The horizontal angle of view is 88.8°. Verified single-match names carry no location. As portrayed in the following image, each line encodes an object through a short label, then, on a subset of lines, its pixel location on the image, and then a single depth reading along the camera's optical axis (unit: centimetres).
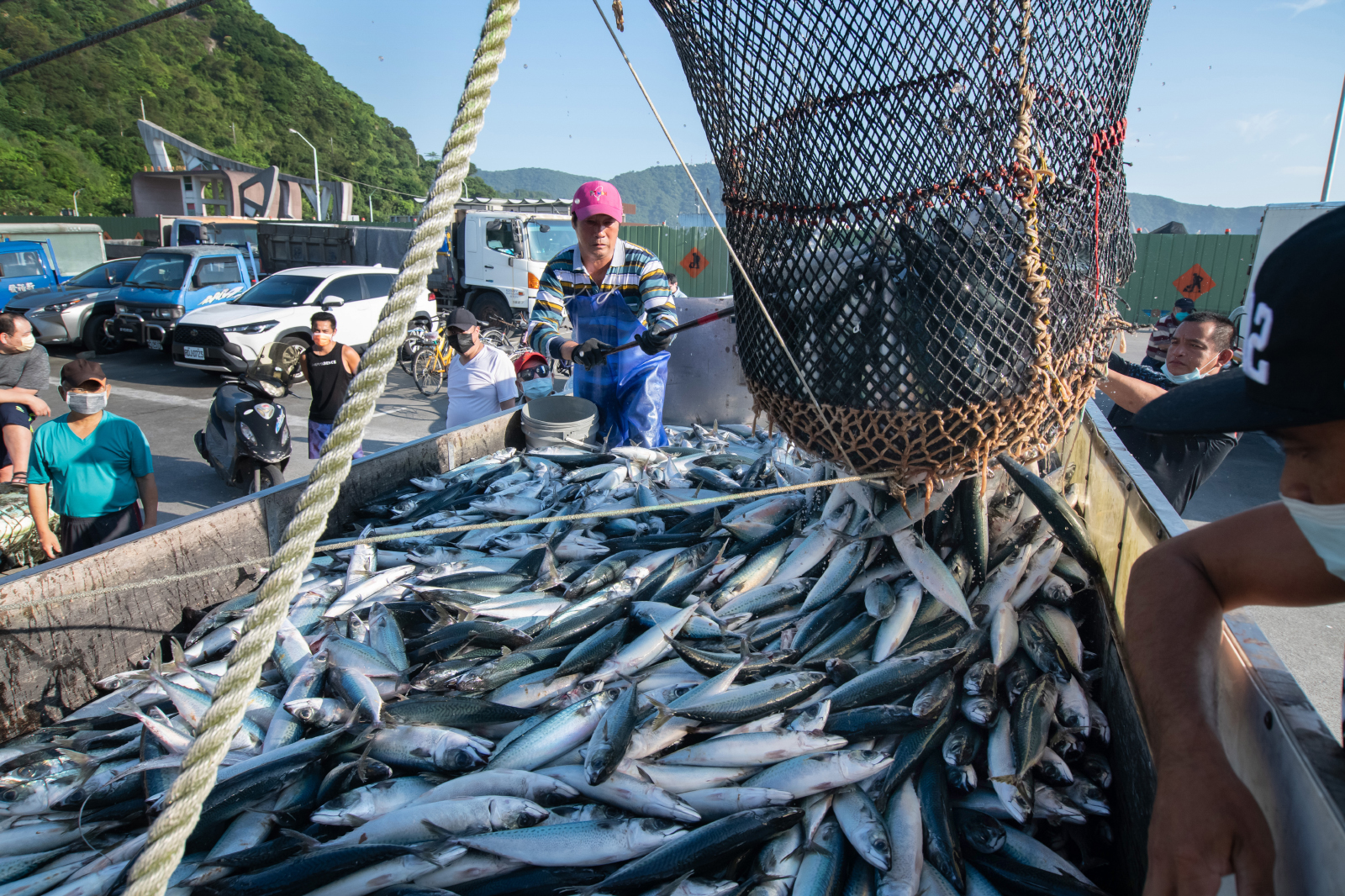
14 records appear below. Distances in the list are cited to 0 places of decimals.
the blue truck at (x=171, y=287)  1290
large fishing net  171
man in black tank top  631
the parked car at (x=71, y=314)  1348
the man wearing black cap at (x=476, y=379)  596
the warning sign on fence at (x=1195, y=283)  1789
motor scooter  579
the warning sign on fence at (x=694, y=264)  2059
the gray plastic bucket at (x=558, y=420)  488
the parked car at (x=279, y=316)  1113
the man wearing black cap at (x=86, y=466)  393
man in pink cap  427
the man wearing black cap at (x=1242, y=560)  92
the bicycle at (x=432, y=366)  1118
